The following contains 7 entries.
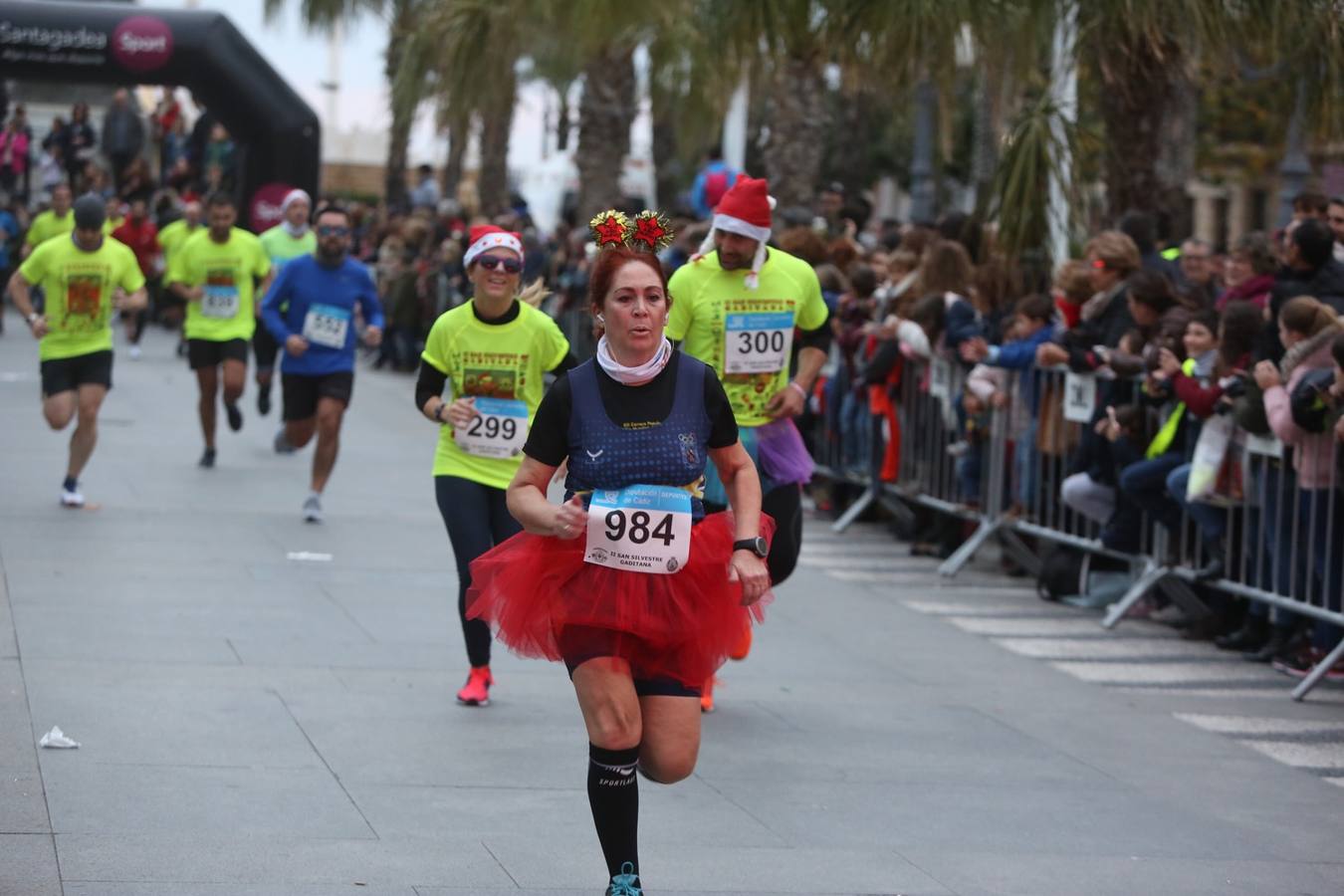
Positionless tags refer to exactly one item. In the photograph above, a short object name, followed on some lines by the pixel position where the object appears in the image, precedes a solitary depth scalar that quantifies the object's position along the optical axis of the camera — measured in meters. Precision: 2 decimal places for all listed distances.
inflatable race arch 27.92
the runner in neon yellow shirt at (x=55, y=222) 23.27
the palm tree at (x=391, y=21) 37.03
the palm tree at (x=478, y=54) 22.62
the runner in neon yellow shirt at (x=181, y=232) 23.53
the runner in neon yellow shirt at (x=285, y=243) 16.38
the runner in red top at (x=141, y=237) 27.52
